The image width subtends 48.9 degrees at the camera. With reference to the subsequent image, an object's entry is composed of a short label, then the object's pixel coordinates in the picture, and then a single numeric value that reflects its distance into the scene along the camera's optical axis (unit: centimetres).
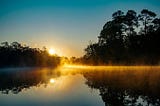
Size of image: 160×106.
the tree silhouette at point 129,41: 3332
